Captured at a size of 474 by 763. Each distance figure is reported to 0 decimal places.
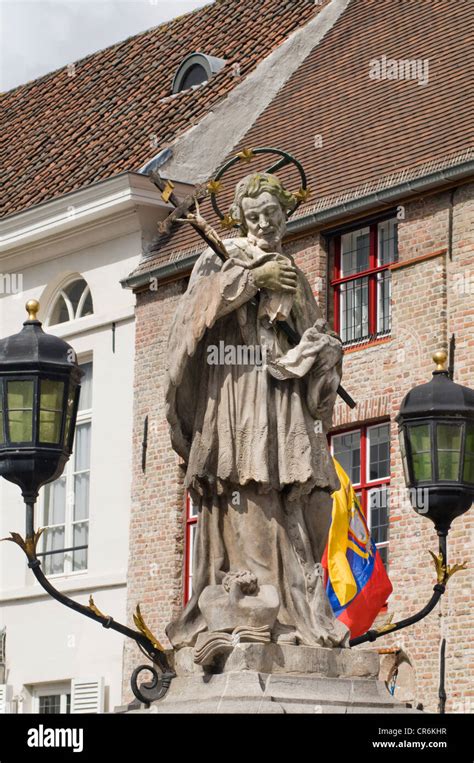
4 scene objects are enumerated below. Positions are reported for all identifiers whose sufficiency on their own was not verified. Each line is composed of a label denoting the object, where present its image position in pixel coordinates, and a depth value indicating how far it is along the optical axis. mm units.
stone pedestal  8375
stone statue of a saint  9039
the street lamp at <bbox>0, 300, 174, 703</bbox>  10195
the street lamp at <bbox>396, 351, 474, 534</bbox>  11094
